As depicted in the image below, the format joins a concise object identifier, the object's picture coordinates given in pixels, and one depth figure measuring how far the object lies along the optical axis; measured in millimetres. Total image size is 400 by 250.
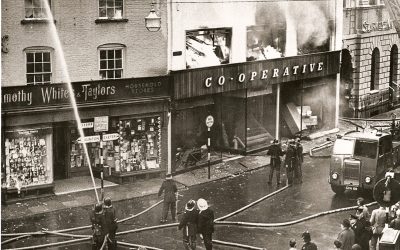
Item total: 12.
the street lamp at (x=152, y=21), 23188
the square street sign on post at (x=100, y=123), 24344
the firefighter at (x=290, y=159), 25156
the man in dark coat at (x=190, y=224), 17161
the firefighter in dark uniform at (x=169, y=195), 20328
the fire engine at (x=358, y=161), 23344
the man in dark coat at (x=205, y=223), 17078
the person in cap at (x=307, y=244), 13836
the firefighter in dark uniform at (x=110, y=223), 16672
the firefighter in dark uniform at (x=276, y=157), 25266
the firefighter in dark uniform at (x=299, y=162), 25500
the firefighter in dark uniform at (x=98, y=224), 16578
